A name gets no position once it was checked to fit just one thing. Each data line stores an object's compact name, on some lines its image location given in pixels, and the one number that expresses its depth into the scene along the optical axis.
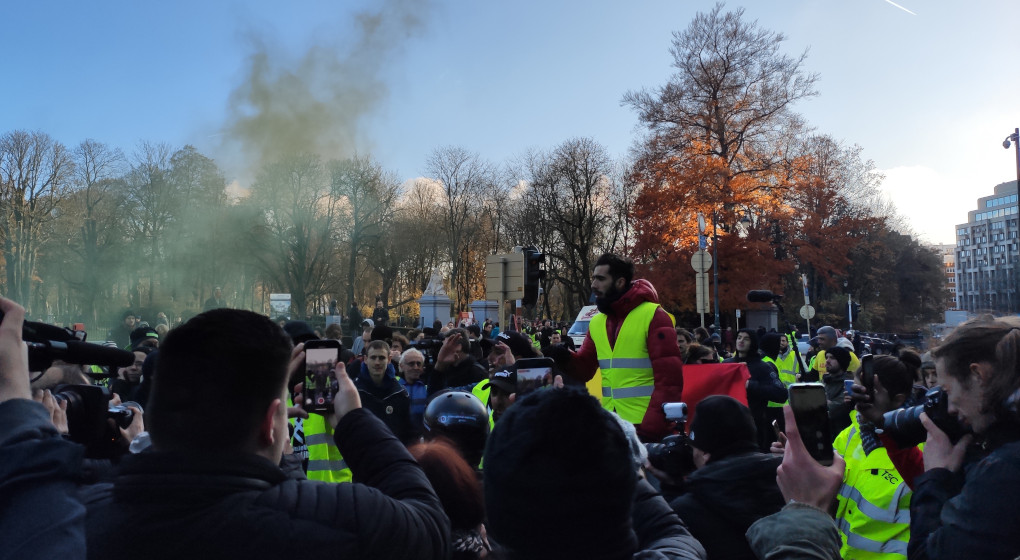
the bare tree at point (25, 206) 37.69
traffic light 11.05
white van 25.20
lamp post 26.54
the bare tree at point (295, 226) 36.81
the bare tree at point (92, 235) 35.84
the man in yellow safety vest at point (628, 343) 4.83
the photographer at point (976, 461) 1.83
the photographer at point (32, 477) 1.44
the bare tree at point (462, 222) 54.84
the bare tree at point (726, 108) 32.75
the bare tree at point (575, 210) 51.50
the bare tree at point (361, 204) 44.81
